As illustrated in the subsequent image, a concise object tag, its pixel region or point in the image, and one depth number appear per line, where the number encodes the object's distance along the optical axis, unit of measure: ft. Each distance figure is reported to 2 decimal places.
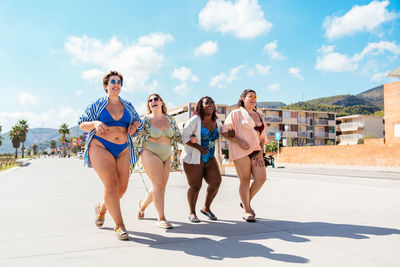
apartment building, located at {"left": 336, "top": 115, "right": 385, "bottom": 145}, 238.48
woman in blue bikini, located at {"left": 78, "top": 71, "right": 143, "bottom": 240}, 13.41
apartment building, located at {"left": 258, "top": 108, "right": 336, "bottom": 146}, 242.99
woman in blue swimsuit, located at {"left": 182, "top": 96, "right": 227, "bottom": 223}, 16.52
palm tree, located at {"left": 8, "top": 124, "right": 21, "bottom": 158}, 334.36
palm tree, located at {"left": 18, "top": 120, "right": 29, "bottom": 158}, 343.32
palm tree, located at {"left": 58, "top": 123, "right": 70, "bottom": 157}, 409.69
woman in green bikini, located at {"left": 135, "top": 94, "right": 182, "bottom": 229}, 15.22
